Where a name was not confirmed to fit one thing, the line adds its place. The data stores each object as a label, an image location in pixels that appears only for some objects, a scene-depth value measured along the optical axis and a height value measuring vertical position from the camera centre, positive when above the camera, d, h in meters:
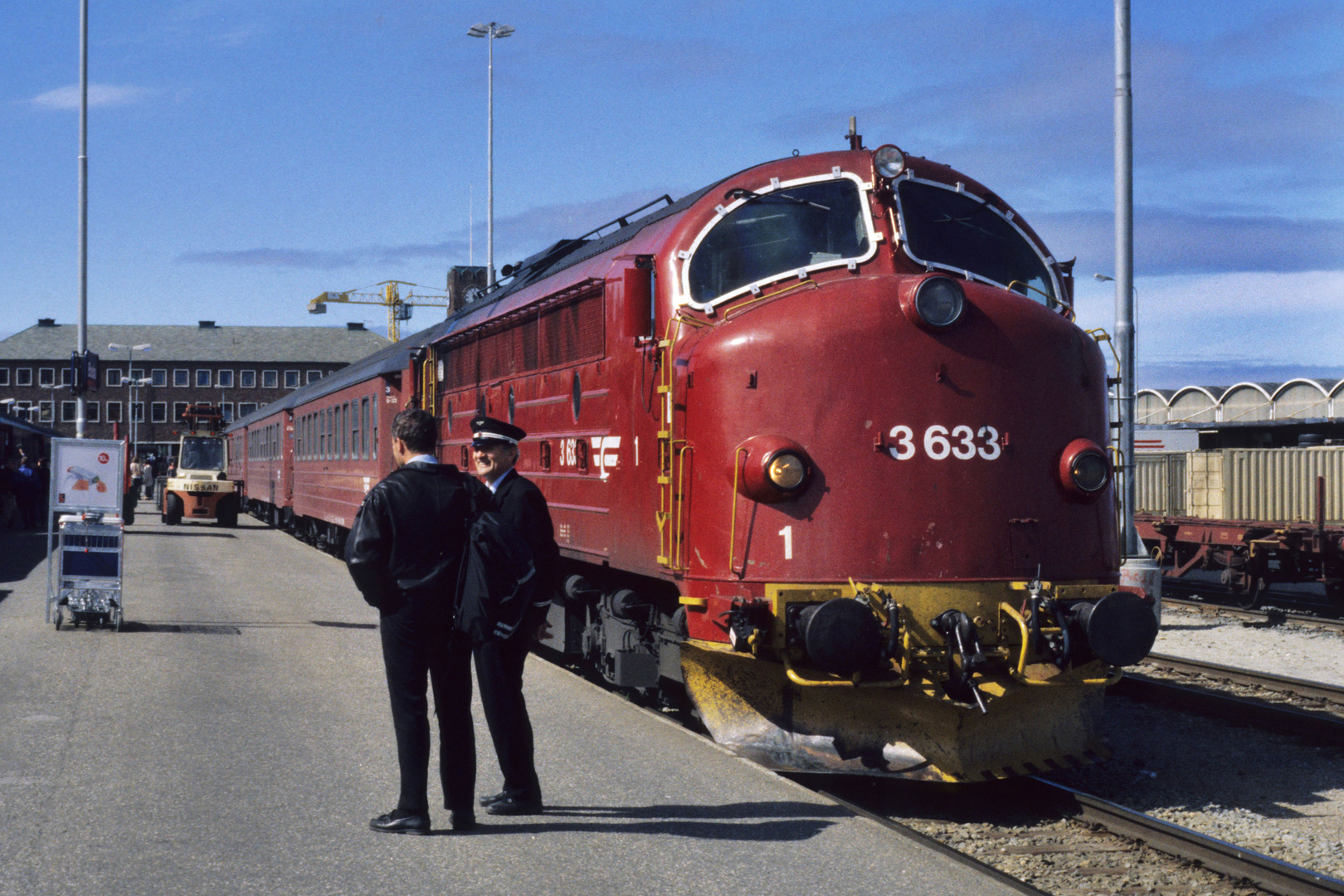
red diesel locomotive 6.85 +0.03
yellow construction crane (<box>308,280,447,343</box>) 93.31 +12.49
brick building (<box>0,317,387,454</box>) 104.62 +8.96
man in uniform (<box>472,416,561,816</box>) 6.11 -0.78
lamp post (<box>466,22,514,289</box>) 41.50 +11.03
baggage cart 12.47 -0.81
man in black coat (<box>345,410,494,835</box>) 5.70 -0.47
